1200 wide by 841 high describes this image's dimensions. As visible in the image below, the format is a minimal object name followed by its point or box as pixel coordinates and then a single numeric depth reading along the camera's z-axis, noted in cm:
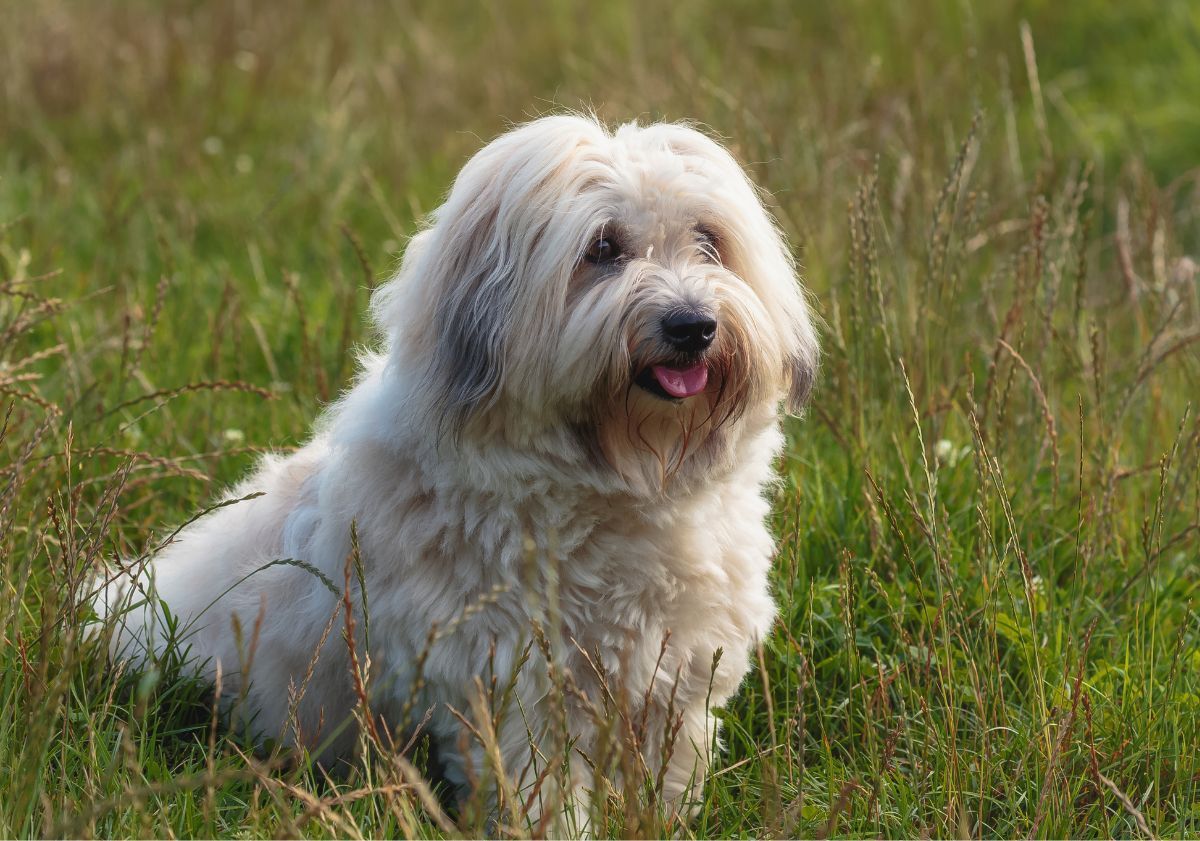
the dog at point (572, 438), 571
